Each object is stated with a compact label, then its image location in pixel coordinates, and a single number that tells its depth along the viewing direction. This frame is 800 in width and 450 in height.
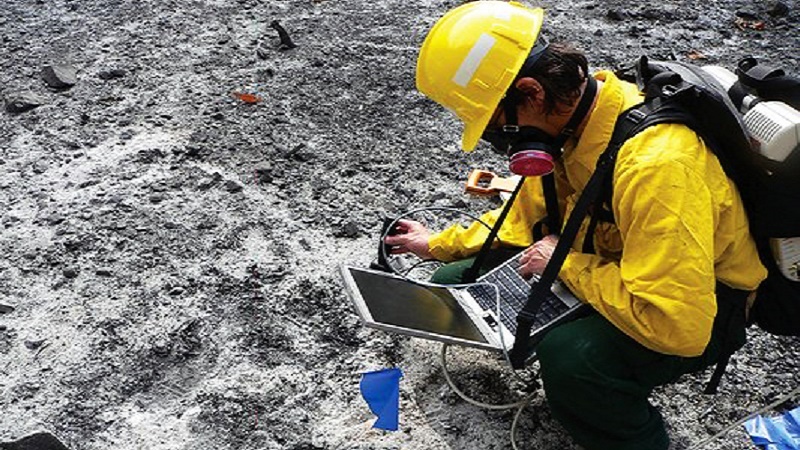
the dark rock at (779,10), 6.86
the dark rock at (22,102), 5.61
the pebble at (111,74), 5.99
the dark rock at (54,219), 4.64
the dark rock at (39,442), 3.30
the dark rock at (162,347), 3.87
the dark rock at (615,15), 6.77
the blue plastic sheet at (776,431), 3.43
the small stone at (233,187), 4.90
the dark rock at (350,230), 4.59
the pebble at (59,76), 5.87
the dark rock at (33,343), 3.89
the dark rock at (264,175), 4.99
